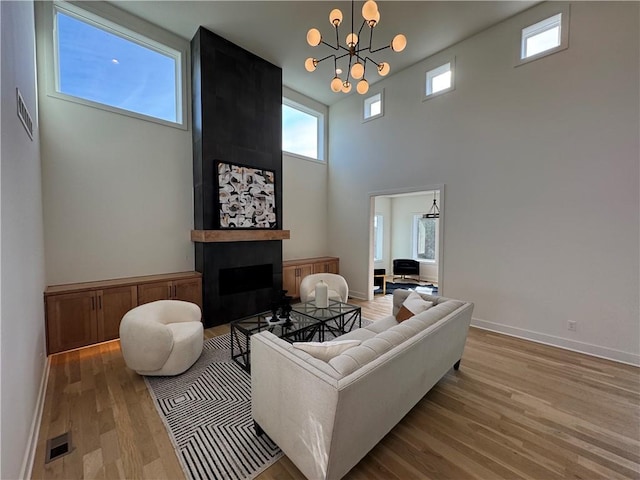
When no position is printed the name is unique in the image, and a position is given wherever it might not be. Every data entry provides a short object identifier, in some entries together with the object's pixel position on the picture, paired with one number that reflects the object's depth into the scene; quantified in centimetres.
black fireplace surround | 430
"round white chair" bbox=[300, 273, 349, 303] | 468
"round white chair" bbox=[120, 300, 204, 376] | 261
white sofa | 141
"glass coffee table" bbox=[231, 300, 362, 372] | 294
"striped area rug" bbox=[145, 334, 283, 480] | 178
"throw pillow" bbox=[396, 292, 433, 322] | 290
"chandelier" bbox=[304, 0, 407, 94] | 235
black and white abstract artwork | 446
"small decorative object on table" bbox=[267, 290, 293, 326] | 306
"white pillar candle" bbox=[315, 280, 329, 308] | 358
